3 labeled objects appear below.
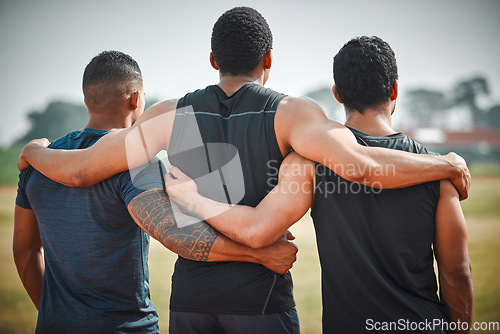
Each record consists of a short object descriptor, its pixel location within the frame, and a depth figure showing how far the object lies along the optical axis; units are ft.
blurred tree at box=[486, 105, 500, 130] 229.04
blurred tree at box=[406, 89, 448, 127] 255.68
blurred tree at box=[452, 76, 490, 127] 250.16
